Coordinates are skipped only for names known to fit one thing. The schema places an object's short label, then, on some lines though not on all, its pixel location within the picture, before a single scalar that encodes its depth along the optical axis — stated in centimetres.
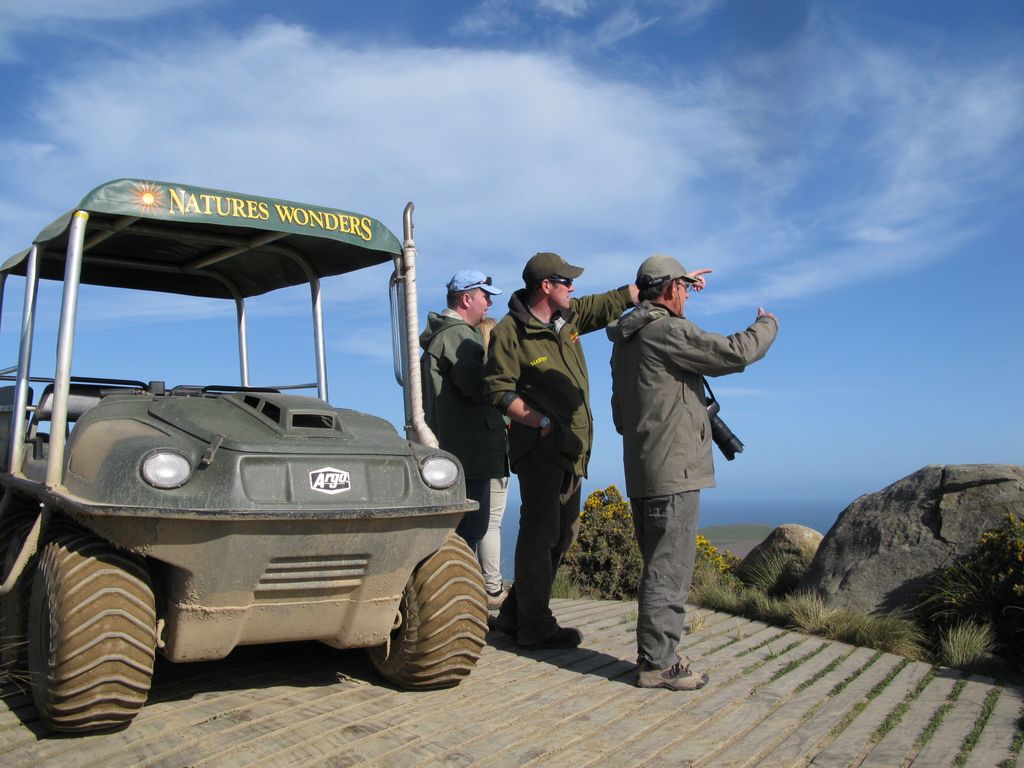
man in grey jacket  484
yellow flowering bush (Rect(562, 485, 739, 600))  874
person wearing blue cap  602
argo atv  373
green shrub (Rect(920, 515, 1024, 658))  580
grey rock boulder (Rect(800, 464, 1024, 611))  682
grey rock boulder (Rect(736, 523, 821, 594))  854
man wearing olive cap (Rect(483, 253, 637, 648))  548
